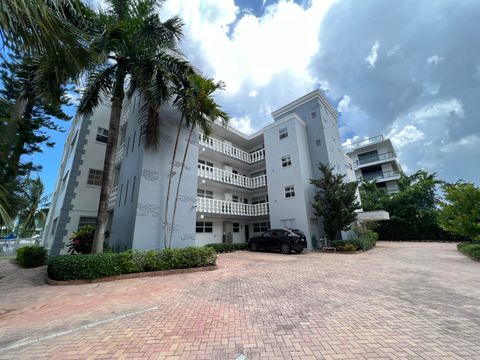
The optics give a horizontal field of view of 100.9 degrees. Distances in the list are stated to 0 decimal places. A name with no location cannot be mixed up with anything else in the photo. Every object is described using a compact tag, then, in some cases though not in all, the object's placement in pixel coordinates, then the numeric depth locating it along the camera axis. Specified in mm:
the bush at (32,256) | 11141
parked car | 14297
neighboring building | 34031
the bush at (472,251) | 10507
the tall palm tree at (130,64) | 8203
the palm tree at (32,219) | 20531
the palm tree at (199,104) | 10188
